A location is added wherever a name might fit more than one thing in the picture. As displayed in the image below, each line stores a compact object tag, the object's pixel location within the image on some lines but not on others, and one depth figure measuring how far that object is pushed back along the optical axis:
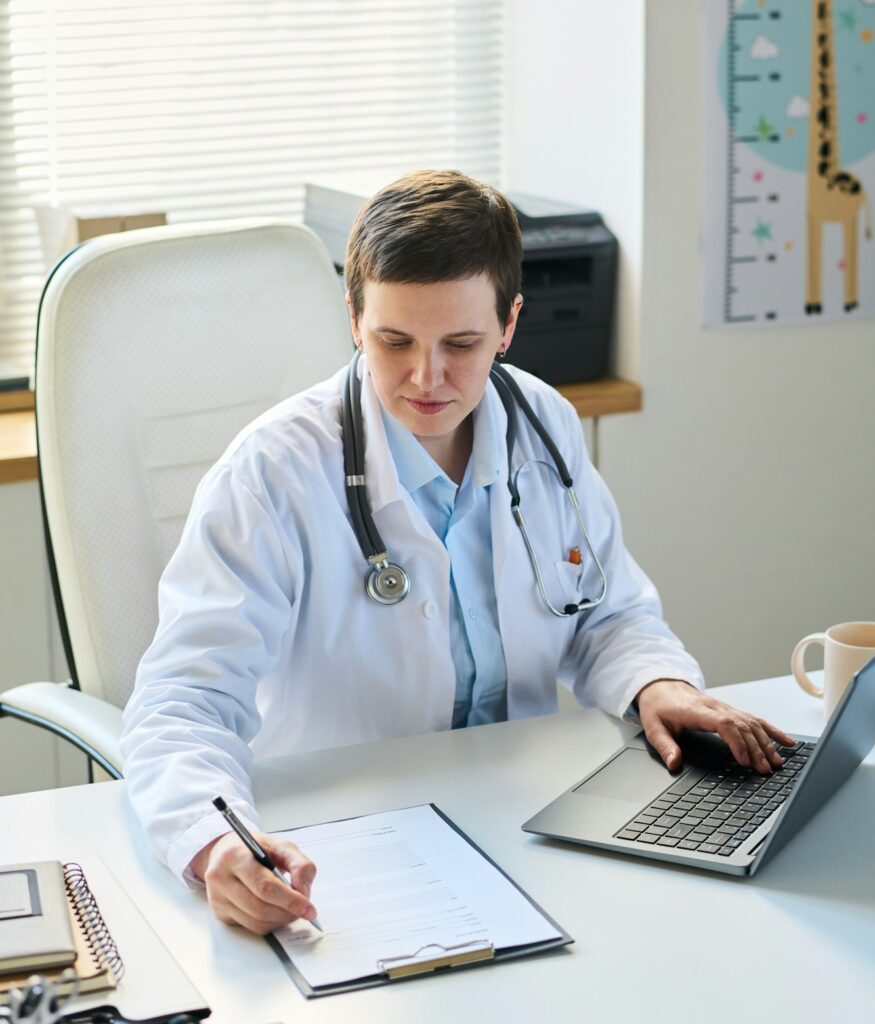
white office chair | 2.92
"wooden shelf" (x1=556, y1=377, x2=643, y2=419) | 3.92
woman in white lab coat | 2.59
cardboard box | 3.82
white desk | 2.17
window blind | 3.95
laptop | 2.38
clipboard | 2.19
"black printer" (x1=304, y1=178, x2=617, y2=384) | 3.89
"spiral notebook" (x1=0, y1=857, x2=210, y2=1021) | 2.14
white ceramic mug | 2.69
